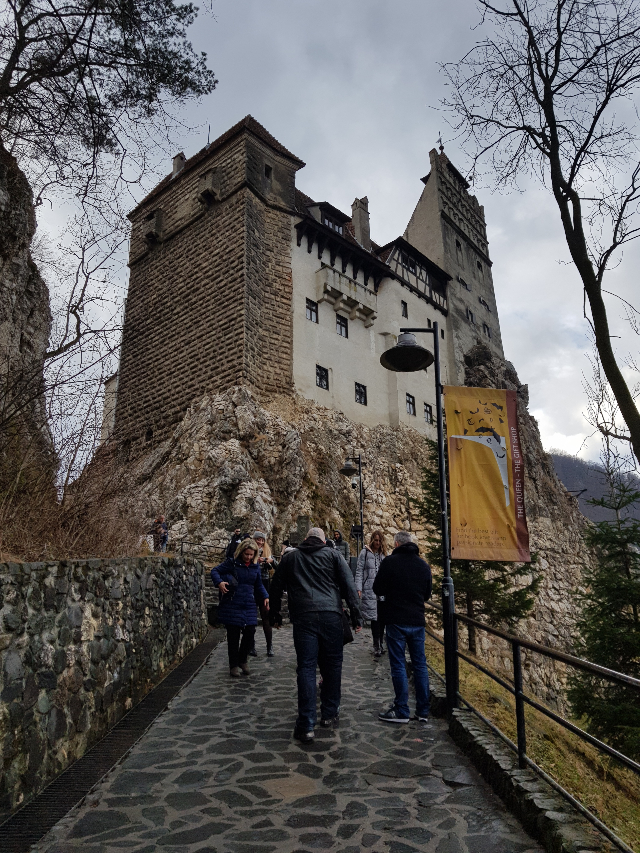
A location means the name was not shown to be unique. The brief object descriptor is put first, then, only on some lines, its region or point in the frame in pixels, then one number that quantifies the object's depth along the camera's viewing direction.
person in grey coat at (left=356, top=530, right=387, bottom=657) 8.79
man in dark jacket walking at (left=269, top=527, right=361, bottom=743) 5.07
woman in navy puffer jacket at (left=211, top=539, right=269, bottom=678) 7.54
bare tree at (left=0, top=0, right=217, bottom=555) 6.00
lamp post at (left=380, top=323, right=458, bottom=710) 5.45
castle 25.95
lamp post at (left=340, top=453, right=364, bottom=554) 19.22
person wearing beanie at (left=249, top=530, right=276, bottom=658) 9.01
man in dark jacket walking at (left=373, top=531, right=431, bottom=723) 5.53
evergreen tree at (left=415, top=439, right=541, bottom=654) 14.84
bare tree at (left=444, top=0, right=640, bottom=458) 8.52
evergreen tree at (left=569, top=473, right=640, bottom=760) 10.02
